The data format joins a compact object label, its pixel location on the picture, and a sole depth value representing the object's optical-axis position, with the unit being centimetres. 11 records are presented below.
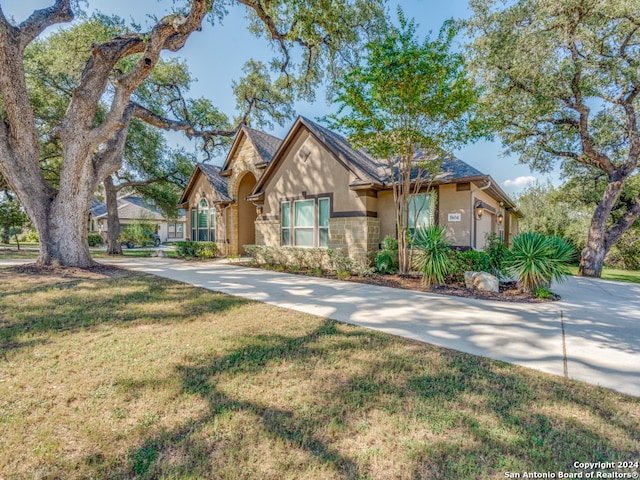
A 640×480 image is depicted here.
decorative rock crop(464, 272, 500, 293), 802
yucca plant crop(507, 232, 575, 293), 741
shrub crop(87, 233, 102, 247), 2716
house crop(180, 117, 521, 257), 1048
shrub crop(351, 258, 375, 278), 1035
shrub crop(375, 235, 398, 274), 1047
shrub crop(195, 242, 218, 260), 1688
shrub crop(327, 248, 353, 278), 1069
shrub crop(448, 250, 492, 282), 892
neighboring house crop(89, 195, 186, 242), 3384
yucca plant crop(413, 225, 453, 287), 855
